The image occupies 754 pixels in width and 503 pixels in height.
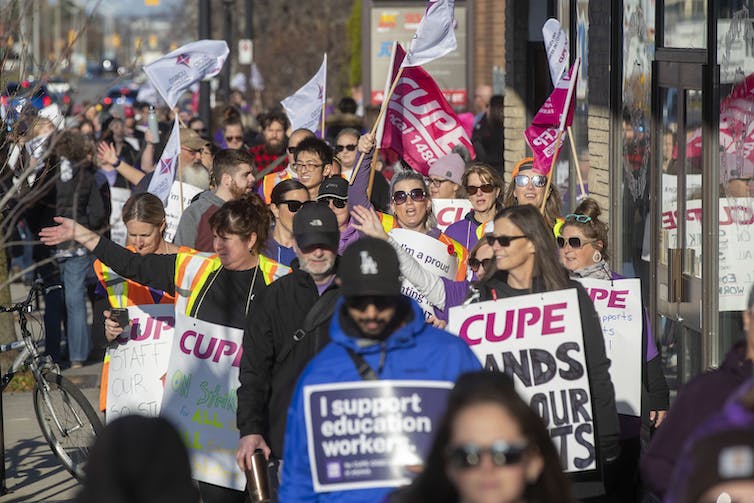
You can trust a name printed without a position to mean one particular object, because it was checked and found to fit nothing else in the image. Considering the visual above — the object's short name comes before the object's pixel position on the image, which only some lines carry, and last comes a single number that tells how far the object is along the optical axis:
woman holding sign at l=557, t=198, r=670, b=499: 12.55
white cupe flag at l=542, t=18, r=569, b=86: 18.54
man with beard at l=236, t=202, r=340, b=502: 11.07
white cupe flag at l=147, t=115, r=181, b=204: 20.51
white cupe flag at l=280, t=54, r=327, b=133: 24.98
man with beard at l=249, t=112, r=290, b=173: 27.31
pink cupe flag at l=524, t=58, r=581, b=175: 17.39
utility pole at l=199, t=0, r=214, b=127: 37.28
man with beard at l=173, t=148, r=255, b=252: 17.56
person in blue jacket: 8.84
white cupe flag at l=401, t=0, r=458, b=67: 20.23
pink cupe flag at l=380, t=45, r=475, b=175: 22.11
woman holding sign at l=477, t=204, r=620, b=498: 11.31
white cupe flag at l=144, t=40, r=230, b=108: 23.64
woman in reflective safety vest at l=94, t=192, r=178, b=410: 14.96
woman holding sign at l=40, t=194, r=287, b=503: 12.80
